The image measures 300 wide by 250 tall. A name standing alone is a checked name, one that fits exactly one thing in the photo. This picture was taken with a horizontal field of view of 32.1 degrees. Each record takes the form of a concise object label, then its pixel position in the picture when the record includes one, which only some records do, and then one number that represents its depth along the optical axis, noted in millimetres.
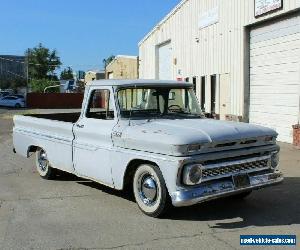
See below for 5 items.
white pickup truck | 6340
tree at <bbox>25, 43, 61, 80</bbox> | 104938
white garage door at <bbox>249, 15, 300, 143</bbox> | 15086
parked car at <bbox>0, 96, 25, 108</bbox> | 58062
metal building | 15367
